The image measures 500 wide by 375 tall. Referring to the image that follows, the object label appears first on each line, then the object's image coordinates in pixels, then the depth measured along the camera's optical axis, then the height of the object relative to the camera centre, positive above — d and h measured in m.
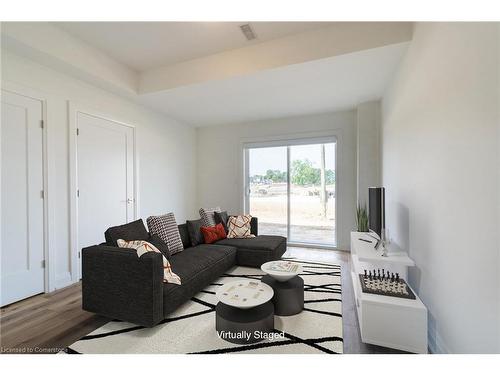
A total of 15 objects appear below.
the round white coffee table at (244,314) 1.59 -0.94
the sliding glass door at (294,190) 4.37 -0.07
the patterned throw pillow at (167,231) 2.59 -0.50
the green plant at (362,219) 3.58 -0.52
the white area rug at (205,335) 1.56 -1.12
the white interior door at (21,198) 2.21 -0.11
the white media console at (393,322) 1.50 -0.93
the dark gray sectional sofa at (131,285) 1.71 -0.80
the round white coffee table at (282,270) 2.03 -0.78
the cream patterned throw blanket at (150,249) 1.84 -0.50
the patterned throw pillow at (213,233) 3.21 -0.67
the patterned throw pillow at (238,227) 3.48 -0.63
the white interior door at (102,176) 2.90 +0.16
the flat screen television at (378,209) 2.18 -0.23
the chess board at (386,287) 1.66 -0.78
